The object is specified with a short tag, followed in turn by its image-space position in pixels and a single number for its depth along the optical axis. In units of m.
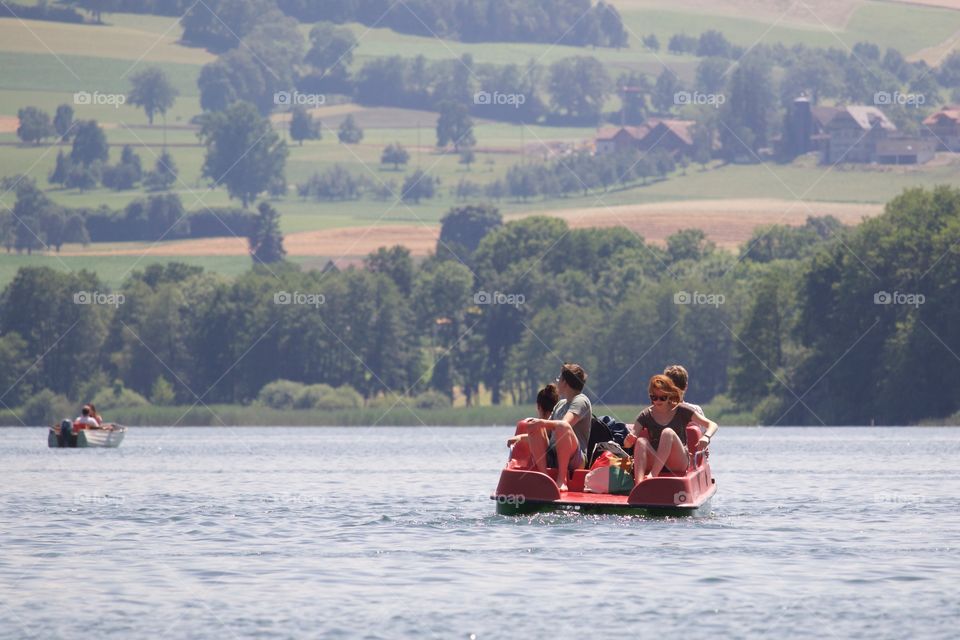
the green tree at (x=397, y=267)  195.25
